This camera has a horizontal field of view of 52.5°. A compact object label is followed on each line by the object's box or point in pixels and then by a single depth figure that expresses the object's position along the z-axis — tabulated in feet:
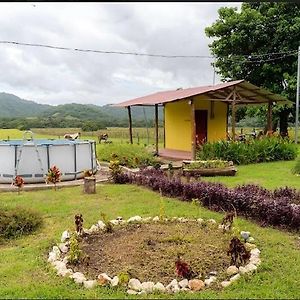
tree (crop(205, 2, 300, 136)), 57.28
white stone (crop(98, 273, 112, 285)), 9.90
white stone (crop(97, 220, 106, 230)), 14.73
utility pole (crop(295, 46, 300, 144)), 50.92
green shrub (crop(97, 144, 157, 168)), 33.65
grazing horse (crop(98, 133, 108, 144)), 61.07
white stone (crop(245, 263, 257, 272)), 10.71
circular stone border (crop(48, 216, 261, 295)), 9.66
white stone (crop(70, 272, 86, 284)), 10.09
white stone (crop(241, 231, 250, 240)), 13.56
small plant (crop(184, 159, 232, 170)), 29.81
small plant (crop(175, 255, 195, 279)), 9.83
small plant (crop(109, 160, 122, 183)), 26.85
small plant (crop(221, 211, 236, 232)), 13.85
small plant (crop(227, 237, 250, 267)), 10.85
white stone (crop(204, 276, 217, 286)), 9.98
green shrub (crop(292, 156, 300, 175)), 29.58
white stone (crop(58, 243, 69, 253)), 12.58
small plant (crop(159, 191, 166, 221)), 15.84
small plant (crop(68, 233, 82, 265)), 11.41
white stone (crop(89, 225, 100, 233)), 14.50
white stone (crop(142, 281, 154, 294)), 9.60
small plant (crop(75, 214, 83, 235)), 13.57
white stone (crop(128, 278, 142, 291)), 9.66
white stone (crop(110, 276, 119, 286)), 9.80
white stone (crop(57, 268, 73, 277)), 10.57
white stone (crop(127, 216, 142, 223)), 15.80
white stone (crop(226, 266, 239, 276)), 10.56
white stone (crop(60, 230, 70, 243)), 13.50
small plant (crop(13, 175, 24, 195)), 22.73
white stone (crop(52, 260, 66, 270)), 11.09
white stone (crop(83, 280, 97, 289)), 9.81
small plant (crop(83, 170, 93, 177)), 25.02
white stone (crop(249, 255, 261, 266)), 11.20
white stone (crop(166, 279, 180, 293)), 9.60
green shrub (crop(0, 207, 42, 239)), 14.84
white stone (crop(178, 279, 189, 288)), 9.79
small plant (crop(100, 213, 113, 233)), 14.44
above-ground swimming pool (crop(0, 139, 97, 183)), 27.08
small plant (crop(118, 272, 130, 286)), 9.84
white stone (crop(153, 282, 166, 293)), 9.62
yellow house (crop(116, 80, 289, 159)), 41.40
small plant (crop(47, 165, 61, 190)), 23.94
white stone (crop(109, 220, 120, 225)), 15.47
